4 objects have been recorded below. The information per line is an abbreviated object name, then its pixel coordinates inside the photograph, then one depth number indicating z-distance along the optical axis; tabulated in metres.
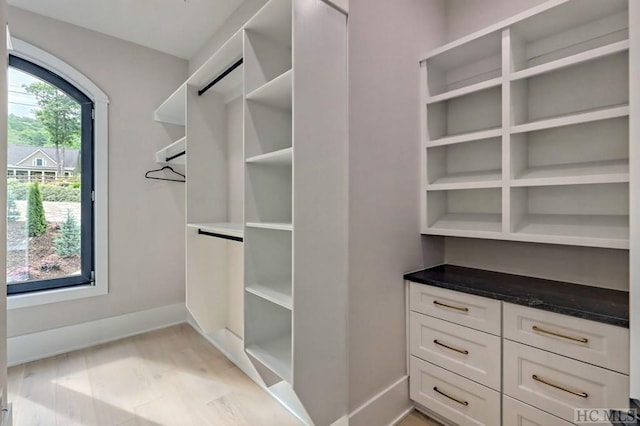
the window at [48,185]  2.46
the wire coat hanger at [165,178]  2.99
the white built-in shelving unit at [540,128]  1.42
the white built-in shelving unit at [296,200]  1.29
